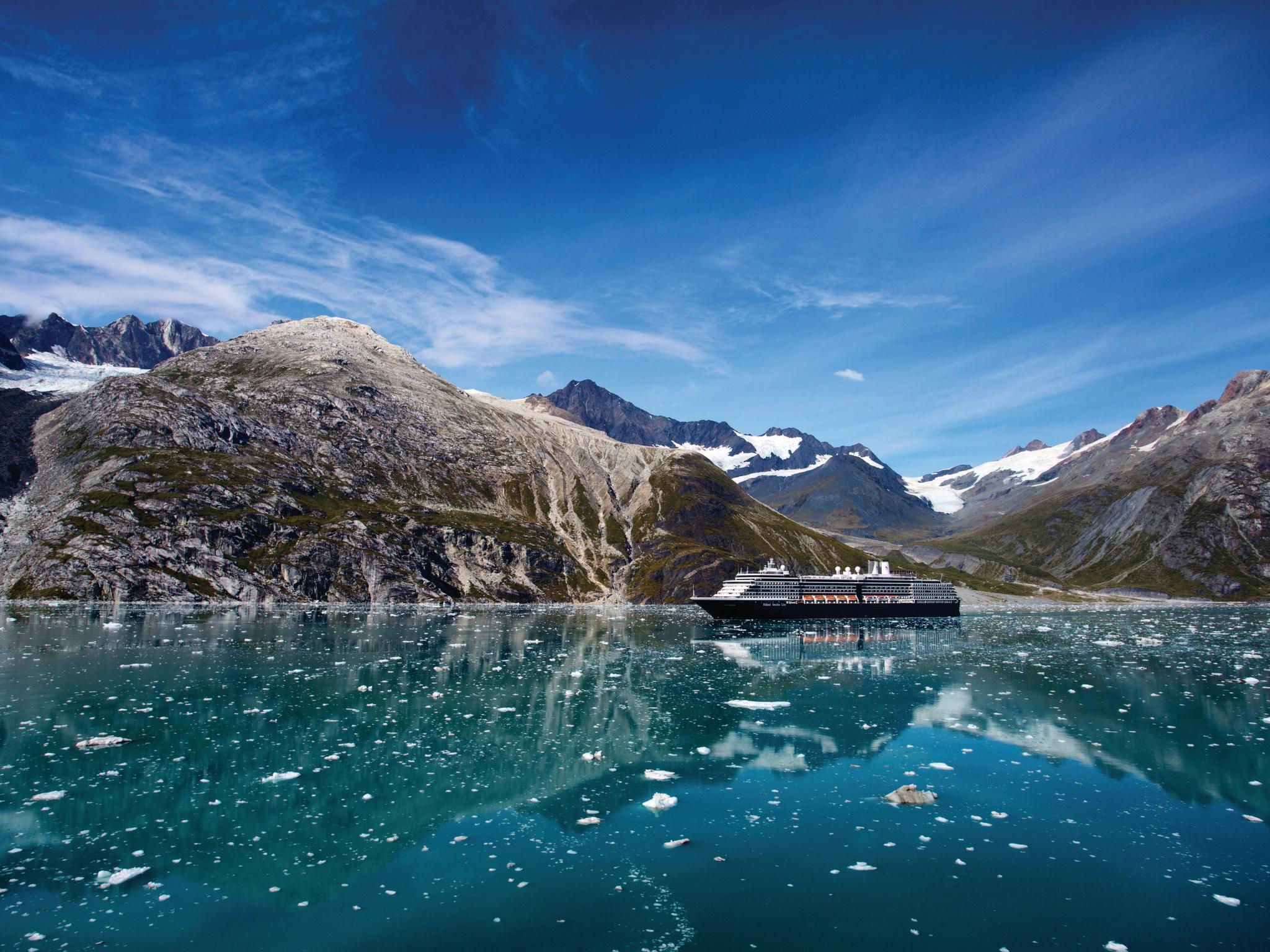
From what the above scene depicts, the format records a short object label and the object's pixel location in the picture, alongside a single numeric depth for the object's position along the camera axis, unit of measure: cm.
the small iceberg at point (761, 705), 4753
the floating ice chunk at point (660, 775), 3164
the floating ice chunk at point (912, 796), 2897
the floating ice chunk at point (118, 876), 2077
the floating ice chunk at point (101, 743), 3406
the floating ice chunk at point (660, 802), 2798
